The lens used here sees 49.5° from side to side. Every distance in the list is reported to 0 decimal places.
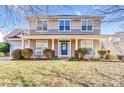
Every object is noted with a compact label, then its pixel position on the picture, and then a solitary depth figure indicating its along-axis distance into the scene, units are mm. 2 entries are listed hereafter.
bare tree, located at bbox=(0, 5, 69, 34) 3047
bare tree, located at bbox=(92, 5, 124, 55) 2688
